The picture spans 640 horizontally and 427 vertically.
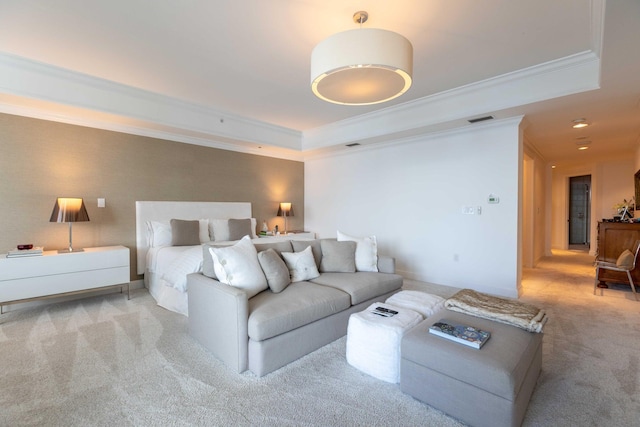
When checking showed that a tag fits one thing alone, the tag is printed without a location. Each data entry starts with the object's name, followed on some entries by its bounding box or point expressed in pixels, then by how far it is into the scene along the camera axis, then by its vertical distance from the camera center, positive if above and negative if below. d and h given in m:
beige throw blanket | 1.94 -0.71
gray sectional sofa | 2.09 -0.84
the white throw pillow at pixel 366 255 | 3.42 -0.52
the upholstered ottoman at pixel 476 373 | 1.52 -0.91
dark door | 9.59 +0.04
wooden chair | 3.89 -0.74
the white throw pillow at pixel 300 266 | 2.97 -0.57
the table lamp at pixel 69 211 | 3.45 -0.02
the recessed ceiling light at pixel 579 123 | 4.01 +1.26
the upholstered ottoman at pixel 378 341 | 2.04 -0.94
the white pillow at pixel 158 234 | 4.22 -0.35
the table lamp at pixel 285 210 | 6.06 +0.01
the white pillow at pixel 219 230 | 4.75 -0.33
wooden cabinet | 4.23 -0.47
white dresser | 3.08 -0.74
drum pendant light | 1.94 +1.01
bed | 3.32 -0.48
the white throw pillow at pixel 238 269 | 2.43 -0.50
